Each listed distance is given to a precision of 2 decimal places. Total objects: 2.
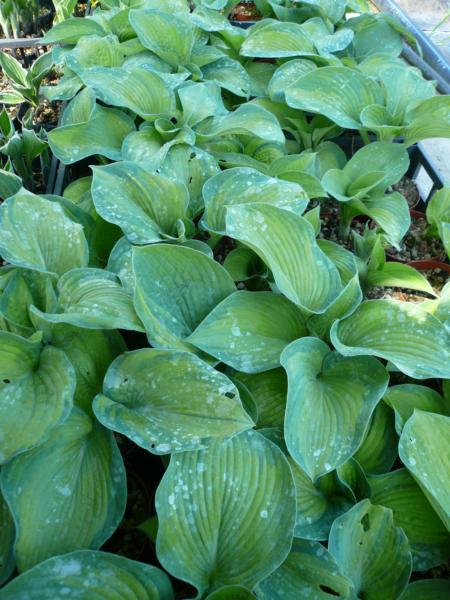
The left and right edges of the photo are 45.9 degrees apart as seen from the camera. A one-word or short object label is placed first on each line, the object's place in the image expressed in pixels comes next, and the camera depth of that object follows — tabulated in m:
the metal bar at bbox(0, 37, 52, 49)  1.58
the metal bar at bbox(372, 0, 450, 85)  1.53
